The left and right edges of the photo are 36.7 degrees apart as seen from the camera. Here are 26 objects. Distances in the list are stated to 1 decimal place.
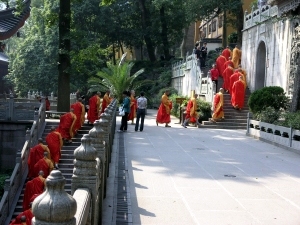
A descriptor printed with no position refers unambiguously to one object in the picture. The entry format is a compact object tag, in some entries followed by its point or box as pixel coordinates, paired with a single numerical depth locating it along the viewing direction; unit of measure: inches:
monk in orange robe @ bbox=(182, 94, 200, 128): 716.7
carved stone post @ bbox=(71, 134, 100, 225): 155.0
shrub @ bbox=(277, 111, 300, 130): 481.4
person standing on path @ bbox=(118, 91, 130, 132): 614.6
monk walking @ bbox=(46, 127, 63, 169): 504.0
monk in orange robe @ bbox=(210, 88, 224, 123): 724.0
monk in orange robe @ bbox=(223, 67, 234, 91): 852.7
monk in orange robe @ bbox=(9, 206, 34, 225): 214.2
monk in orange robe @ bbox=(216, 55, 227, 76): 903.1
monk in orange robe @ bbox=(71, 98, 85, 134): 620.1
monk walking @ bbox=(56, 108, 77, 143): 582.9
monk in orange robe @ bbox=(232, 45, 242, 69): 949.8
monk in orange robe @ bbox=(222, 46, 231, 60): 944.9
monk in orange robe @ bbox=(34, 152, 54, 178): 412.2
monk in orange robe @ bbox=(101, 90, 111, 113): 713.0
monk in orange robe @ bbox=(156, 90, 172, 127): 714.8
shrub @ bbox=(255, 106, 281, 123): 569.3
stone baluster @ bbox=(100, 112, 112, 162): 265.5
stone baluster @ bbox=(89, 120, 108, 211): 214.4
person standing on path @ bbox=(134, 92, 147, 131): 629.6
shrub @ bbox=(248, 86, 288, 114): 634.8
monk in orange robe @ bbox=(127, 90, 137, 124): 749.3
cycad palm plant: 1019.3
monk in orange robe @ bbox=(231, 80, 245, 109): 765.3
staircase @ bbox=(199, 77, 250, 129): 722.8
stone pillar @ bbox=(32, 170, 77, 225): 82.5
